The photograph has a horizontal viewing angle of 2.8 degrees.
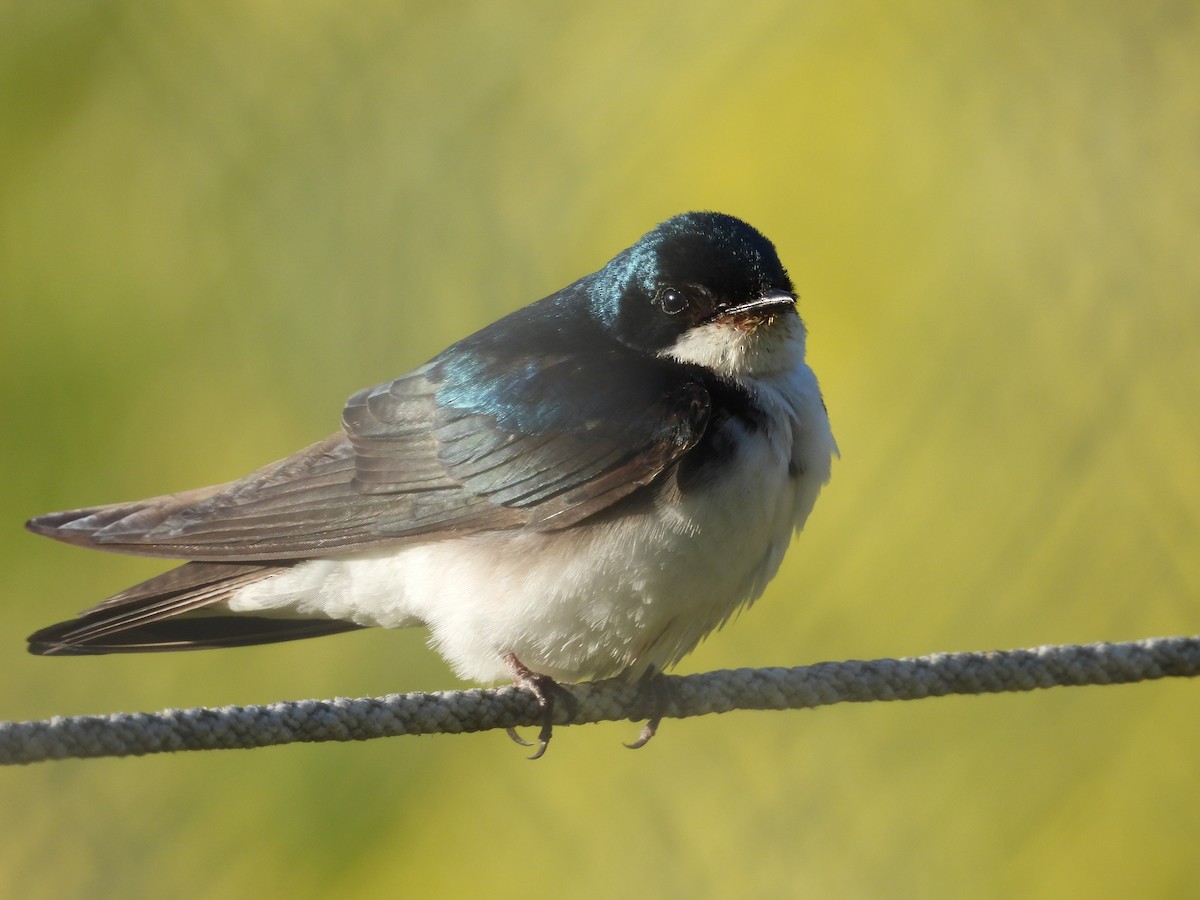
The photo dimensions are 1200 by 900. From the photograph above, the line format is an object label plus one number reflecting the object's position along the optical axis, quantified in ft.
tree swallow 13.39
